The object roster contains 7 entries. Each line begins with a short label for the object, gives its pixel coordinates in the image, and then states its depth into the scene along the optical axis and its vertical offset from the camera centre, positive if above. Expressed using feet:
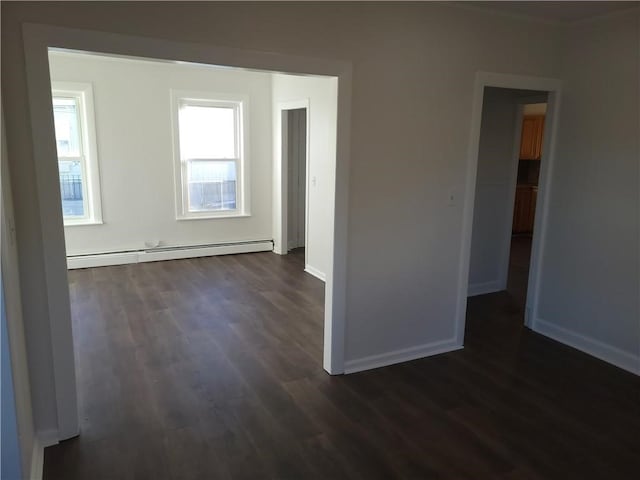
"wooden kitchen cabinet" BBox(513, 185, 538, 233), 27.55 -2.62
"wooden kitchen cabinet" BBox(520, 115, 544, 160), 26.96 +1.37
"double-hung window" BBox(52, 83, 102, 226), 18.07 -0.03
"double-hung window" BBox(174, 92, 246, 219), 20.21 -0.09
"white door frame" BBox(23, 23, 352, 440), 7.13 +0.69
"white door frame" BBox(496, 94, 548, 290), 15.80 -1.02
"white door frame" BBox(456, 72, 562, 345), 11.18 -0.49
